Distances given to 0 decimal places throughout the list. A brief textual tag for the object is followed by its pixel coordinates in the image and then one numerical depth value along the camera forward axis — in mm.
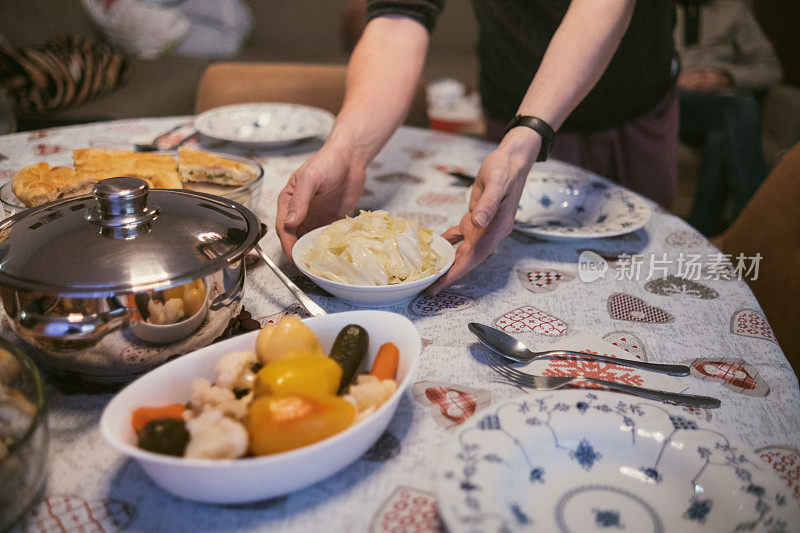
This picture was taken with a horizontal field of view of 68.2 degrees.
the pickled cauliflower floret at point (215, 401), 527
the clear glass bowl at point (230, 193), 882
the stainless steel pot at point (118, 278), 574
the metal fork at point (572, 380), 670
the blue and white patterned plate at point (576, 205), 1117
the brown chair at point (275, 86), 1925
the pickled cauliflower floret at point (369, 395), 562
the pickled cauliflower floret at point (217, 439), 479
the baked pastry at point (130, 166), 994
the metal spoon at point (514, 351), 721
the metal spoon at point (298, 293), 777
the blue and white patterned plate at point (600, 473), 512
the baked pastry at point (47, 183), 909
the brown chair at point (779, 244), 1104
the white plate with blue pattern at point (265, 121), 1517
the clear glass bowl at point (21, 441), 458
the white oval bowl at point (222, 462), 475
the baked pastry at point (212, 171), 1049
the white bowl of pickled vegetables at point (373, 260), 801
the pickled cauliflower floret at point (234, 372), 569
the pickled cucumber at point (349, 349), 604
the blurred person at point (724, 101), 3166
